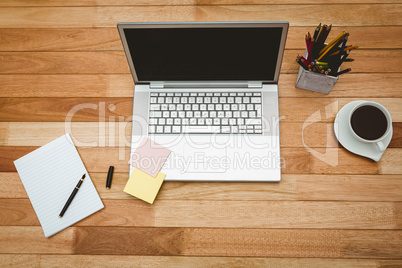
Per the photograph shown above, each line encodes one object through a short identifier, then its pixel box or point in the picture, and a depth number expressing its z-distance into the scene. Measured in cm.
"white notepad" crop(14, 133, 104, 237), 94
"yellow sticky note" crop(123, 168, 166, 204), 93
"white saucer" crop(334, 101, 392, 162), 93
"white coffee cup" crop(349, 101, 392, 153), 88
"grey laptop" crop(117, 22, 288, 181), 89
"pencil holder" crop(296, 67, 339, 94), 93
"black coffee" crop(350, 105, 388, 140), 90
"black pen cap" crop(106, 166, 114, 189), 95
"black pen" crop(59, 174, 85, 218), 93
